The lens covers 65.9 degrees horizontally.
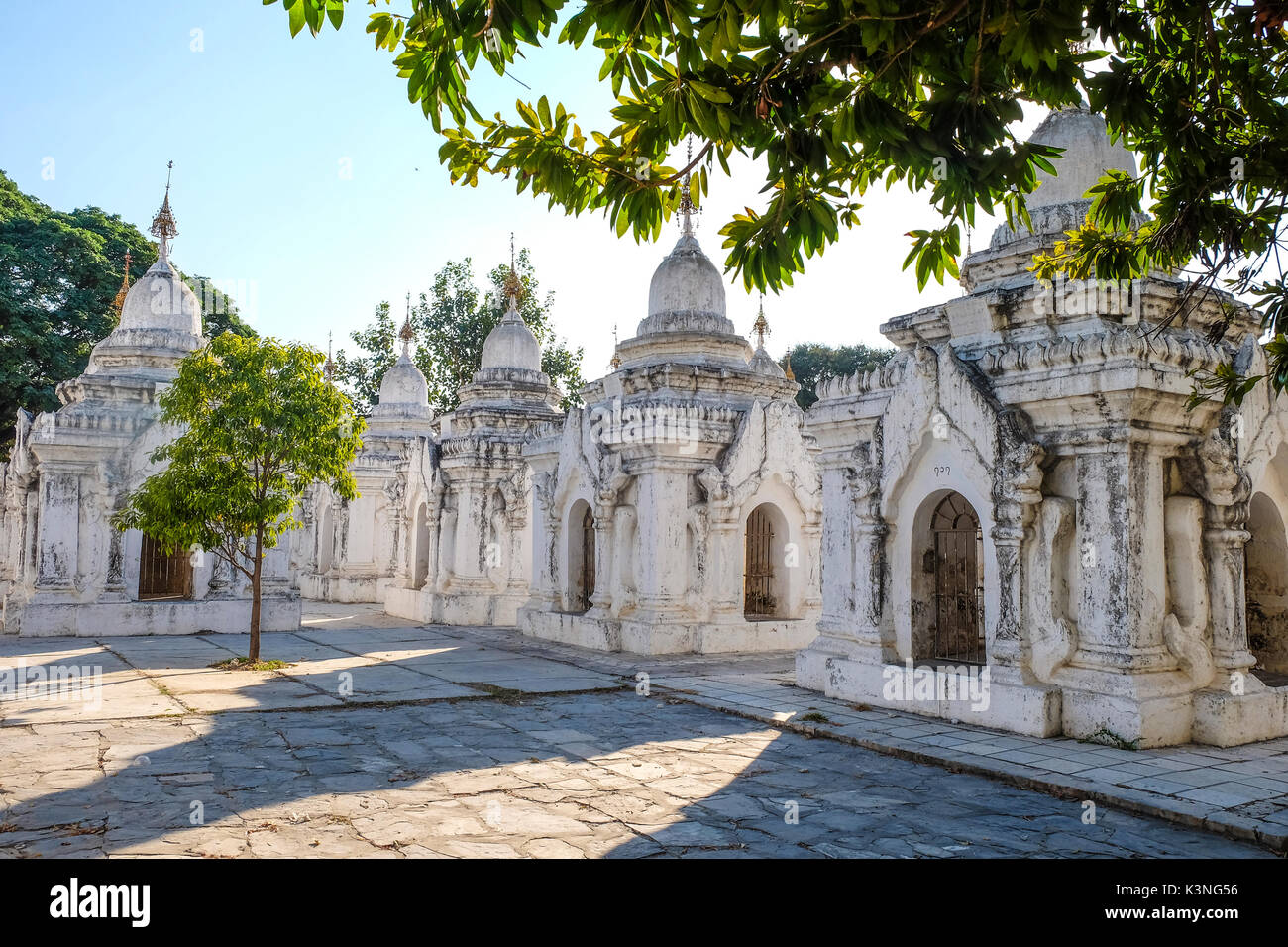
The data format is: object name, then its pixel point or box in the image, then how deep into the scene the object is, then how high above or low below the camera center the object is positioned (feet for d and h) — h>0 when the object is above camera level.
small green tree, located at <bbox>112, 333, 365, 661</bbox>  37.88 +4.40
